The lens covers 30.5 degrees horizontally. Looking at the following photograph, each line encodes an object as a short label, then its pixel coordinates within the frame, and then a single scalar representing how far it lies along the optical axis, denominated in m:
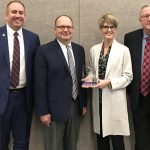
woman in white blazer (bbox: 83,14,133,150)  2.62
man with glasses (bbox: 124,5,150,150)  2.69
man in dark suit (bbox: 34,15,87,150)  2.53
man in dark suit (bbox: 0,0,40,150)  2.54
